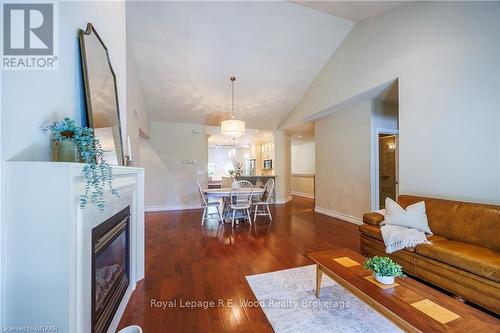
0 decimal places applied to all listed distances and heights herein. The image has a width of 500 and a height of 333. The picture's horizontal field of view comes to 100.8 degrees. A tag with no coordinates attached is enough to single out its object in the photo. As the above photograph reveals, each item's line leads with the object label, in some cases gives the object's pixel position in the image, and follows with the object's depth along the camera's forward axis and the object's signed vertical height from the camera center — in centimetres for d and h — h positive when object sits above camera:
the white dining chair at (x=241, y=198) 432 -69
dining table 432 -51
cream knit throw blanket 217 -76
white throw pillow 239 -59
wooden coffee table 108 -83
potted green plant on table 144 -73
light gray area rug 158 -122
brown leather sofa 168 -79
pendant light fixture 435 +85
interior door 539 +0
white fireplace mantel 85 -32
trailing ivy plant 103 +7
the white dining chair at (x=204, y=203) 430 -75
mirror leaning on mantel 144 +61
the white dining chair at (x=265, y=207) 477 -112
